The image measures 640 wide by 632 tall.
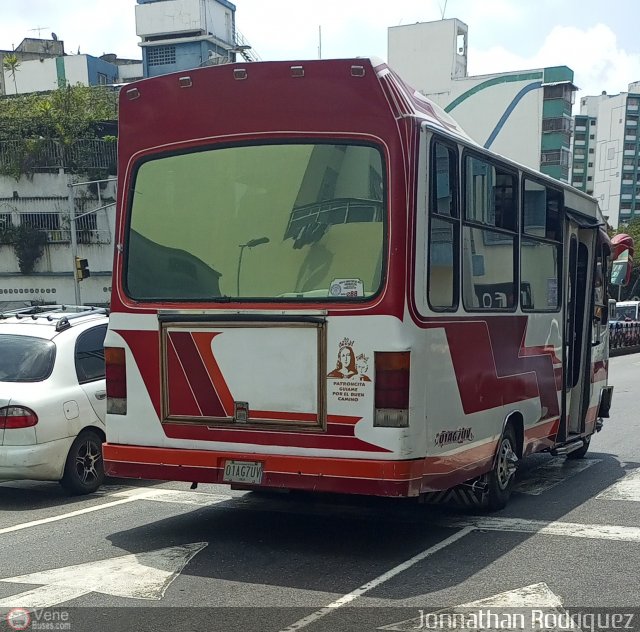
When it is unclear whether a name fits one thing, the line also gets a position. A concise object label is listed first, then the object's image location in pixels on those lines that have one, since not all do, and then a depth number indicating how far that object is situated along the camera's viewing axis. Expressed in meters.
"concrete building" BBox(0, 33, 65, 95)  91.00
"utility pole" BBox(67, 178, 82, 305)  38.80
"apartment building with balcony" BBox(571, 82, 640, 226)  126.06
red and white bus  5.89
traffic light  30.70
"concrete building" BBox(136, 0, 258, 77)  82.88
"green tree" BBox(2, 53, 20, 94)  80.93
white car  7.69
